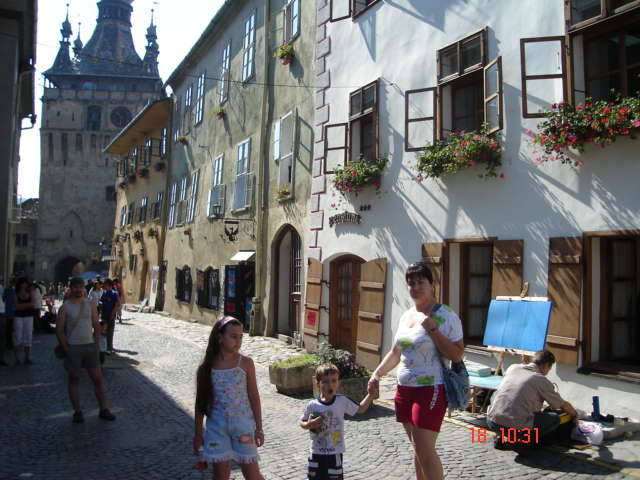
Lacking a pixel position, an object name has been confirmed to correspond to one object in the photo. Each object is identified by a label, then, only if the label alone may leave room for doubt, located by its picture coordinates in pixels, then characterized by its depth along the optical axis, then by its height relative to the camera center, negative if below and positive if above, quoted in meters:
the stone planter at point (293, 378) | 8.30 -1.41
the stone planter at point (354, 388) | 7.61 -1.40
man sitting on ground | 5.51 -1.12
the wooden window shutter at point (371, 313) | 10.09 -0.63
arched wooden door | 11.54 -0.52
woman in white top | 3.91 -0.59
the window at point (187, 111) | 23.30 +6.05
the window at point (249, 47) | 16.86 +6.15
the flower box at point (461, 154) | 8.03 +1.62
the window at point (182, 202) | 22.97 +2.54
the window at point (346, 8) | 11.65 +5.06
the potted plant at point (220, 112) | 19.05 +4.86
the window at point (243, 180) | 16.44 +2.45
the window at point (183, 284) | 22.06 -0.51
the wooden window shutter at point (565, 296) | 6.80 -0.21
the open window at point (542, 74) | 7.15 +2.37
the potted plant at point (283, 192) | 13.98 +1.80
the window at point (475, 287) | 8.71 -0.16
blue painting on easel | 6.63 -0.52
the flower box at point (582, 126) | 6.25 +1.61
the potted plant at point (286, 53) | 14.26 +5.03
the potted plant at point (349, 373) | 7.64 -1.24
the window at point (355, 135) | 11.02 +2.53
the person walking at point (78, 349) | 6.73 -0.88
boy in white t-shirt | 4.02 -0.99
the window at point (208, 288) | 19.14 -0.55
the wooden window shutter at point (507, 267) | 7.54 +0.12
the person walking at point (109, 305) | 11.72 -0.68
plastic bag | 5.68 -1.42
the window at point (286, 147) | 13.89 +2.87
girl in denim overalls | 3.75 -0.83
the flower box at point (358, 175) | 10.33 +1.68
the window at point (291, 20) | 14.24 +5.88
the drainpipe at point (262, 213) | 15.30 +1.47
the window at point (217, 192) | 18.52 +2.37
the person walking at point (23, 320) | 10.93 -0.92
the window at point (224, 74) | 18.96 +6.08
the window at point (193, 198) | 21.69 +2.53
